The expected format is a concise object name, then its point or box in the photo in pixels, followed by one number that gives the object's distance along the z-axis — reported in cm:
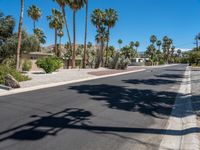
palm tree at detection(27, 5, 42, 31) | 3721
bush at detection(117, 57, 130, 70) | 3080
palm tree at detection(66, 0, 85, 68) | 2793
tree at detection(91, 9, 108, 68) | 3647
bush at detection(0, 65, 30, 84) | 1142
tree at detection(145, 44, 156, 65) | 7287
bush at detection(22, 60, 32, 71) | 2231
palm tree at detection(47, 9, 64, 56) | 3414
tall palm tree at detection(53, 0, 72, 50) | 2818
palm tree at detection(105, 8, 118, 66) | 3696
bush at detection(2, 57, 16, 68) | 2004
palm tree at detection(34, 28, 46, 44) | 4059
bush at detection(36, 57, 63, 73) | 1831
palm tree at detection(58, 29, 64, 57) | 4089
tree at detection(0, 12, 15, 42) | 2014
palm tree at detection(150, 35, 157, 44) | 8089
